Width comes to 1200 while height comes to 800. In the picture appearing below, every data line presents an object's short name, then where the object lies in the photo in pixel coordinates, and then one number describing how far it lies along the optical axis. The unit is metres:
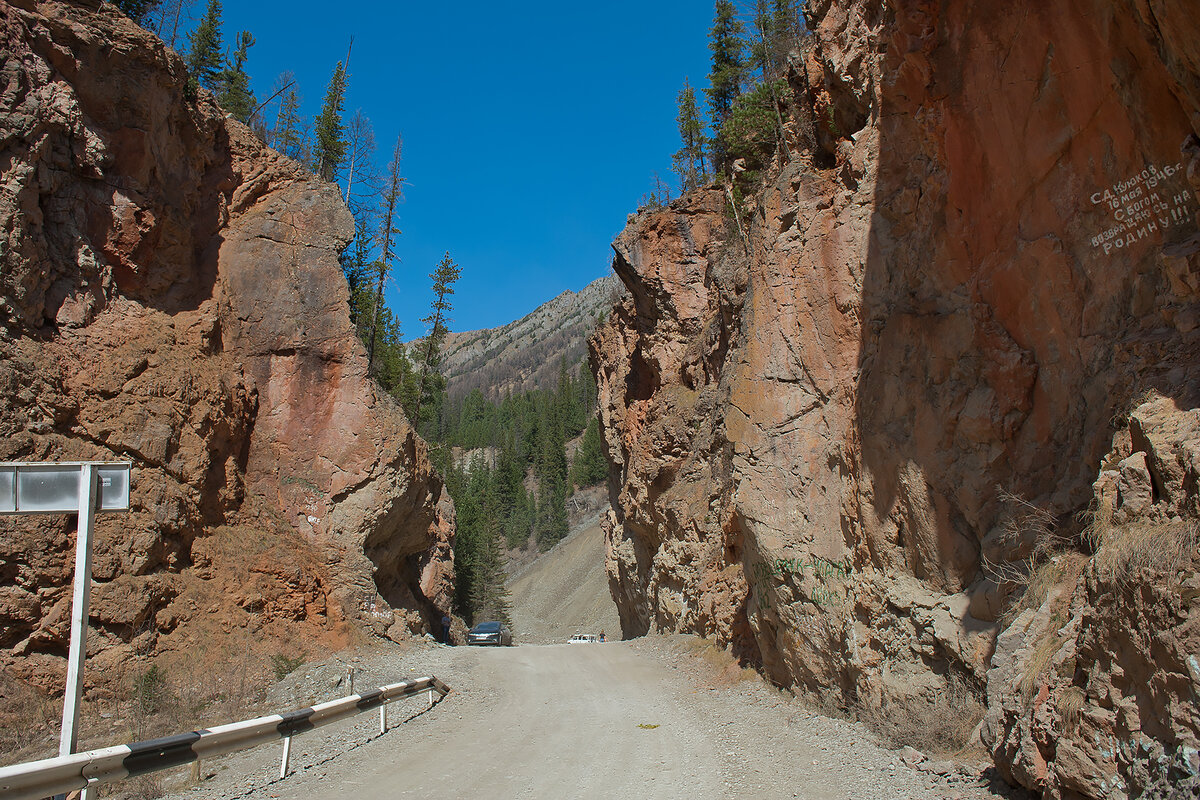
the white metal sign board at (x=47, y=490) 5.32
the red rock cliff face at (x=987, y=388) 5.17
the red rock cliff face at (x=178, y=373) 13.05
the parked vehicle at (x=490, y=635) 28.50
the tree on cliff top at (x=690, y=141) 34.84
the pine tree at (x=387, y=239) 32.69
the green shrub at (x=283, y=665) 14.73
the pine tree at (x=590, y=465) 89.44
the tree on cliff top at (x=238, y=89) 28.69
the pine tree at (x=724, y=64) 35.09
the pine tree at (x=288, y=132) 32.75
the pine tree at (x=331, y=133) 32.47
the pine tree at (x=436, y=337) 41.07
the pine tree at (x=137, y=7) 23.28
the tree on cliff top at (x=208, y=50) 31.90
